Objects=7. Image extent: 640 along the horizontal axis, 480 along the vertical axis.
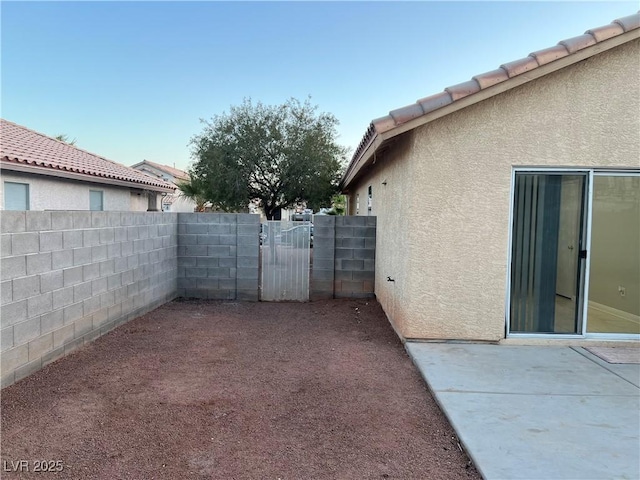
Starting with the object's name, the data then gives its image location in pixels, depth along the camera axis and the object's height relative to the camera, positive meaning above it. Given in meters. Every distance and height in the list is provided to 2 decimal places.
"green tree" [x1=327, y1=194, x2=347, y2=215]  34.63 +0.76
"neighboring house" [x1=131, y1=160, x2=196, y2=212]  29.81 +3.66
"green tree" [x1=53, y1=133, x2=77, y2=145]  29.72 +5.48
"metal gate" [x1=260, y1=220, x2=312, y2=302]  9.59 -1.03
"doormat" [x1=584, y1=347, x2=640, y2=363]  5.44 -1.83
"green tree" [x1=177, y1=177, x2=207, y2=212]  20.67 +1.30
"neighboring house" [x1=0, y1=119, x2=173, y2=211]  11.47 +1.14
